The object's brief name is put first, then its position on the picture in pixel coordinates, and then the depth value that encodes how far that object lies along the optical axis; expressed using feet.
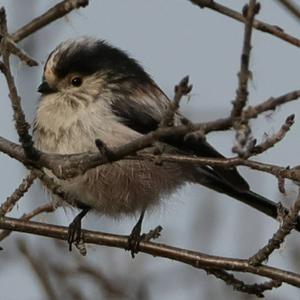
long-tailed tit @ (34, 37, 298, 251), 23.30
